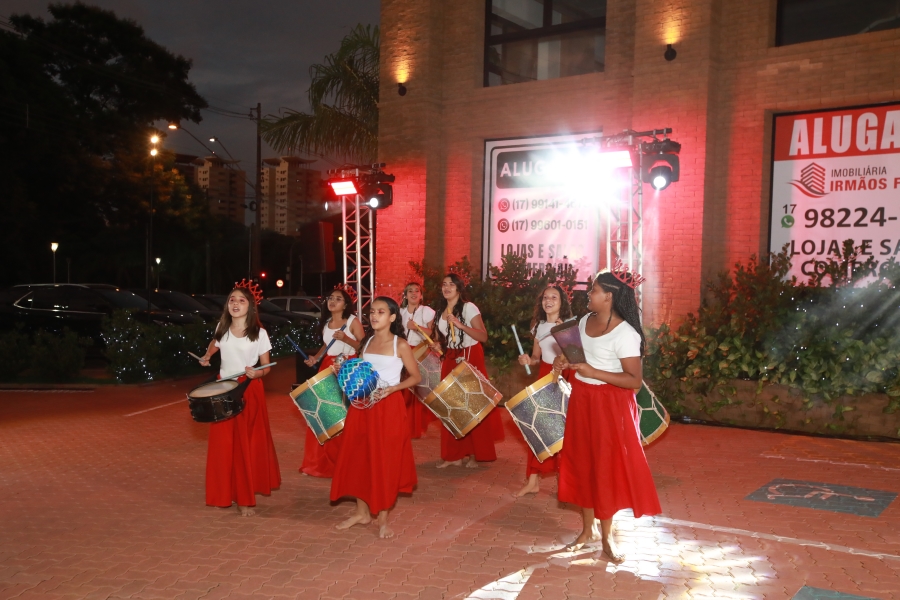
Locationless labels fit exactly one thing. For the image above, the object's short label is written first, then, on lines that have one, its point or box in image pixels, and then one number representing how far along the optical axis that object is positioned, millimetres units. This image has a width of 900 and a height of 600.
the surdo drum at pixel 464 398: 7363
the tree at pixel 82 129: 30375
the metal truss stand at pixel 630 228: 12508
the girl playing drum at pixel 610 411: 5504
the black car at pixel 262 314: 21141
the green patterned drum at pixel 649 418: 6977
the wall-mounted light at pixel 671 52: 12992
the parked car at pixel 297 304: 26312
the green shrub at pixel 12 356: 15281
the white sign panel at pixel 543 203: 14383
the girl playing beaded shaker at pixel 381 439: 6219
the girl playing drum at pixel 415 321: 9773
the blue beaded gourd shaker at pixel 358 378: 6109
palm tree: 18953
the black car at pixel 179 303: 20541
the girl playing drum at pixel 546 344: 7535
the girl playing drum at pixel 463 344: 8578
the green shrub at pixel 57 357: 15023
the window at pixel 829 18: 12578
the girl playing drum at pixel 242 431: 6719
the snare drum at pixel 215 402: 6402
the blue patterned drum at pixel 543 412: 6496
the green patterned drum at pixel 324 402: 7078
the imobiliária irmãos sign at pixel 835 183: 12156
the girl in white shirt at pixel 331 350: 8094
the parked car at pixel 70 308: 18312
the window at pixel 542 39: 14805
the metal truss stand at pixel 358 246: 14492
